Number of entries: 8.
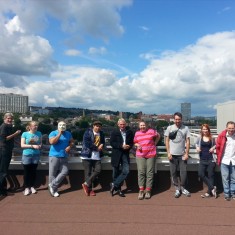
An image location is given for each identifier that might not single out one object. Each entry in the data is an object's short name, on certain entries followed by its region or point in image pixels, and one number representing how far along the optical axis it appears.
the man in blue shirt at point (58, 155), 6.64
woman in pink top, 6.55
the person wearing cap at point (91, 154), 6.70
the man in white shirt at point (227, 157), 6.38
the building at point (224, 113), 44.06
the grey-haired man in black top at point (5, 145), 6.48
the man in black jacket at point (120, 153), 6.64
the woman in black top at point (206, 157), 6.62
